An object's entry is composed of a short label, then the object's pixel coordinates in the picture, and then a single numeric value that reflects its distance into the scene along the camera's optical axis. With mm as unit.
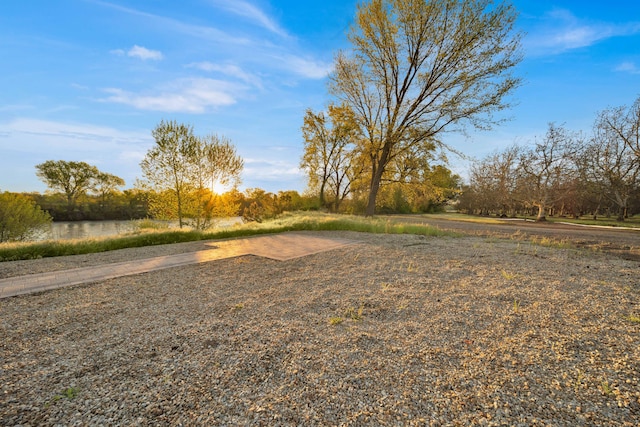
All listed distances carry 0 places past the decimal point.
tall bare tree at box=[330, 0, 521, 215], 11633
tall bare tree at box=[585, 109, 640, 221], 19375
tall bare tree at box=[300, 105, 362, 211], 18984
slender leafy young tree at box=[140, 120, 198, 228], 13953
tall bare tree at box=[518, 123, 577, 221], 21219
